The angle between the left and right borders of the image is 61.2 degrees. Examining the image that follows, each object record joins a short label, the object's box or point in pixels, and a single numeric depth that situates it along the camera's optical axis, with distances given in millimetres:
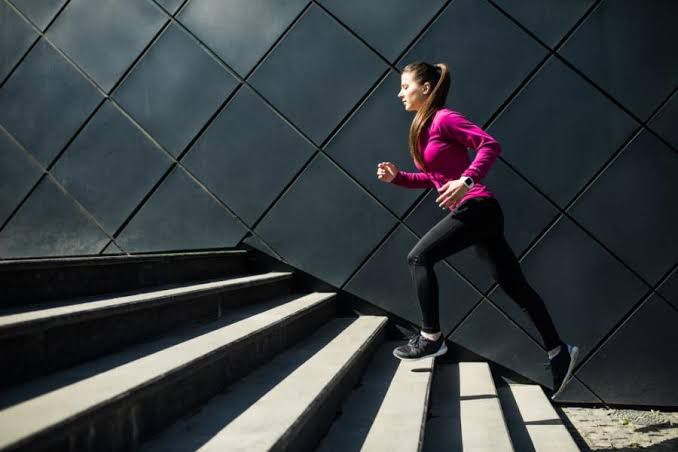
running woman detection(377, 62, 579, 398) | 3002
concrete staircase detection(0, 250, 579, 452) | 1741
